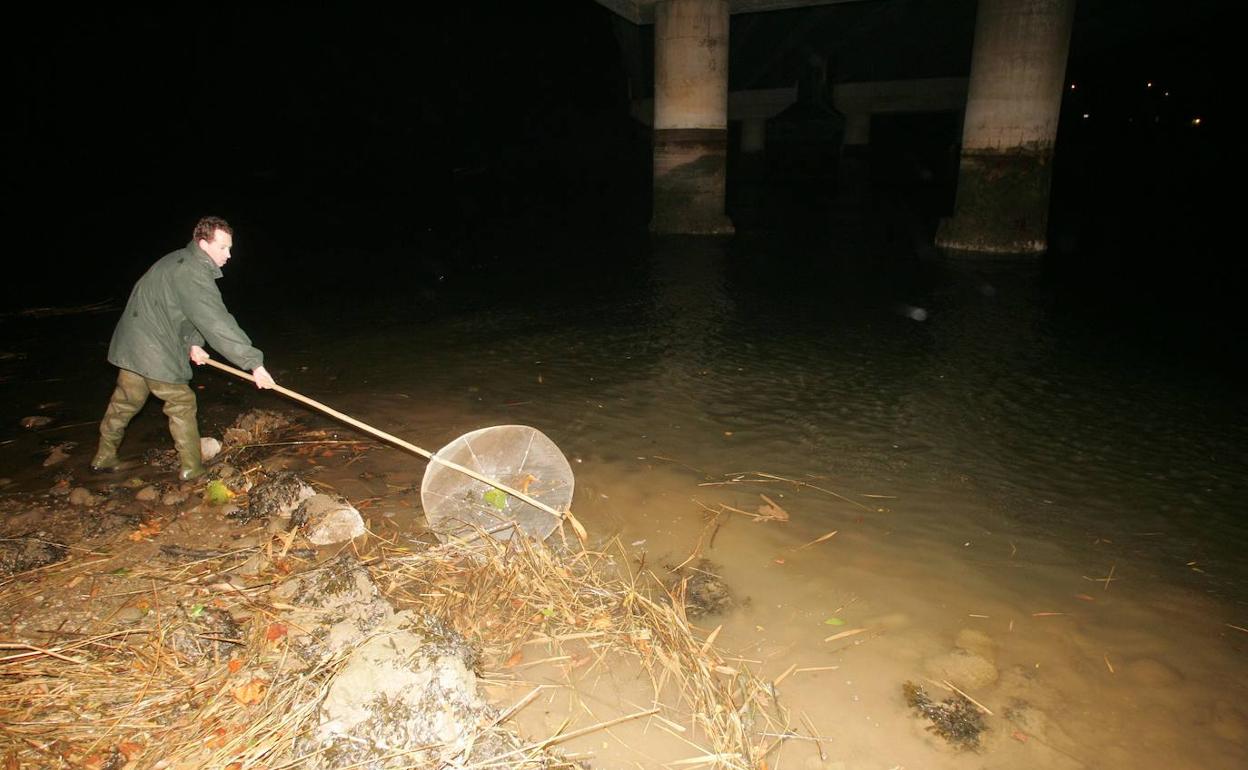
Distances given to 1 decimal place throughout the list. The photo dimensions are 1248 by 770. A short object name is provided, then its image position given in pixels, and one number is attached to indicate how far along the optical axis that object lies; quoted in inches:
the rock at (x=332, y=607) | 123.7
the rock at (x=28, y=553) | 146.9
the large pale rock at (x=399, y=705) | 103.2
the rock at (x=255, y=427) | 220.7
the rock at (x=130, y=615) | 133.0
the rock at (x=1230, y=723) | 118.6
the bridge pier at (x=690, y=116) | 651.5
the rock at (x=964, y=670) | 129.4
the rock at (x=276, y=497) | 173.9
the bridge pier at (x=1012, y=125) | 533.0
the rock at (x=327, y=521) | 164.6
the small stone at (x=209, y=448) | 208.2
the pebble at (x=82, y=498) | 175.5
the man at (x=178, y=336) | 170.9
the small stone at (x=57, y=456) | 203.3
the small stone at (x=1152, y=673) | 129.2
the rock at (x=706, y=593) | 147.9
